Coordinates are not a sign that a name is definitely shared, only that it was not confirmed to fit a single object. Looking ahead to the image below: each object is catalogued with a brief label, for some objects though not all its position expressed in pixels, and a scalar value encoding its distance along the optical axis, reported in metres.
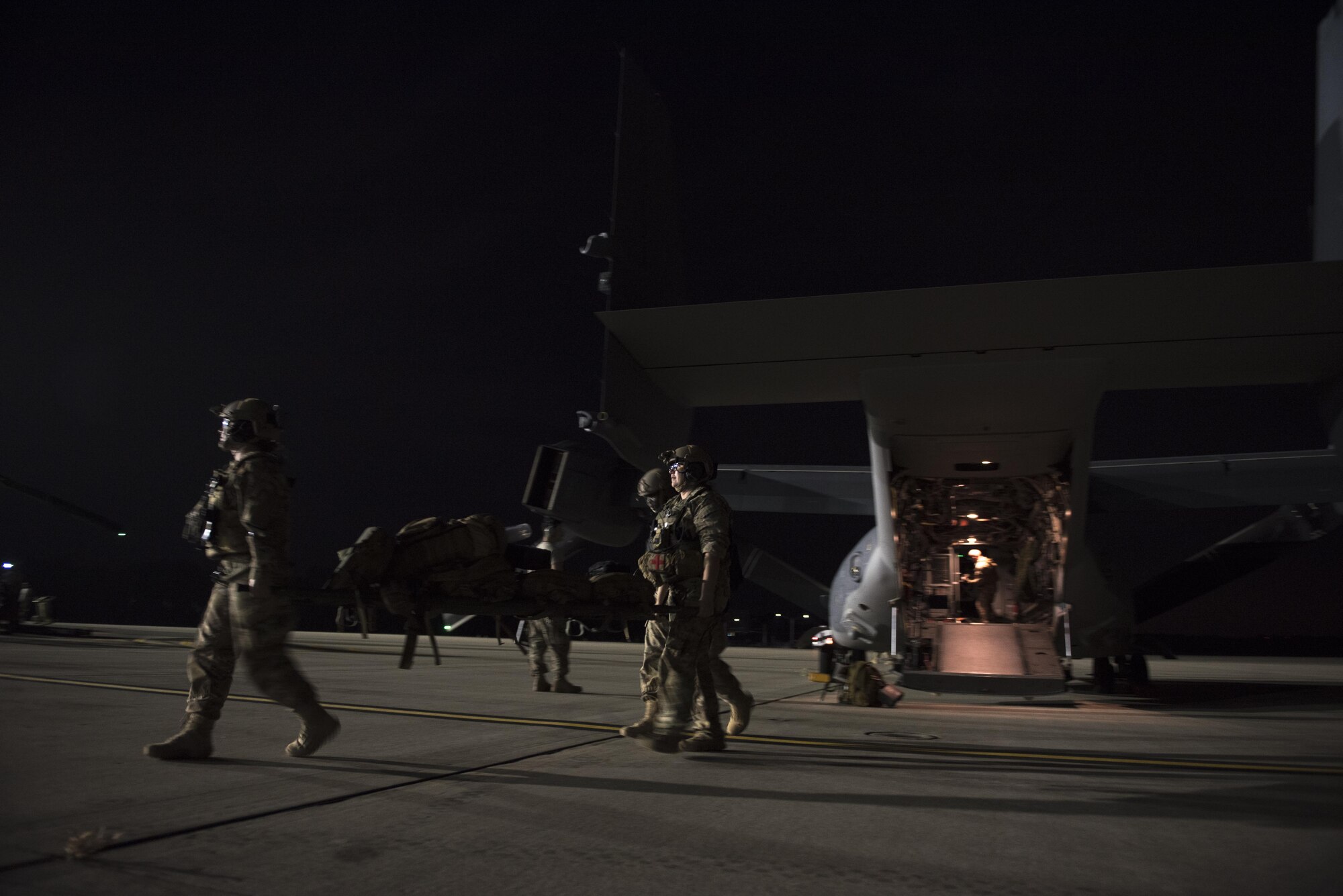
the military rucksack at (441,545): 4.23
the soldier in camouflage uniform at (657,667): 5.44
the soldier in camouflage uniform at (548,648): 9.32
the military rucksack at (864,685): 8.98
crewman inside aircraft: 13.27
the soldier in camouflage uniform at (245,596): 4.35
